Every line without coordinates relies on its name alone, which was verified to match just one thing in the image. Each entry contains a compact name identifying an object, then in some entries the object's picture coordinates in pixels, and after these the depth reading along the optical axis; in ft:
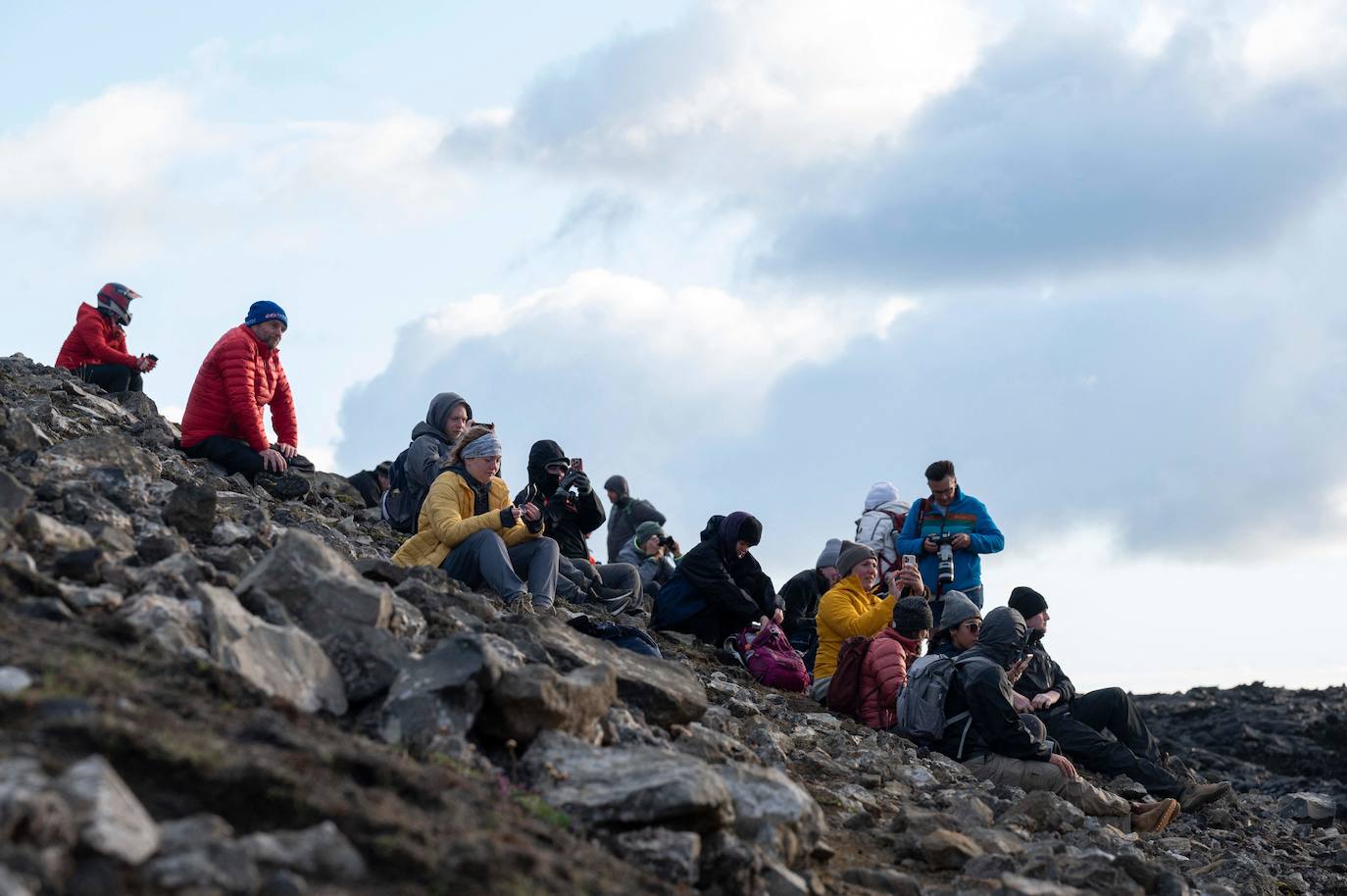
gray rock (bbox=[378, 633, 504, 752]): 26.50
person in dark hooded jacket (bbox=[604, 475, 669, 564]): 70.44
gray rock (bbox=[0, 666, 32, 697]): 21.75
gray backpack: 45.32
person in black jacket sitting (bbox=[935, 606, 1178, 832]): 43.34
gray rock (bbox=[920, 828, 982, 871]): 32.27
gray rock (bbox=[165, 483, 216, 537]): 35.32
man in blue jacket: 52.85
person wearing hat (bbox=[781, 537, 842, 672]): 58.39
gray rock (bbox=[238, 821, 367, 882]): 19.16
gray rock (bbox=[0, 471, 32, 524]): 30.96
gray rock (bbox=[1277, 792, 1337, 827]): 62.95
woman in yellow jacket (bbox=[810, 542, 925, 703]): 48.98
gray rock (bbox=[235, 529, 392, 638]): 29.27
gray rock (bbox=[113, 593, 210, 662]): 26.25
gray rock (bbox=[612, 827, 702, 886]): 24.45
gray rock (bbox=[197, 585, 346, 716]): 26.27
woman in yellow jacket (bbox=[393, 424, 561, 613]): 43.65
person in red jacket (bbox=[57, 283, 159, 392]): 68.44
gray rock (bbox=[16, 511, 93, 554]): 30.04
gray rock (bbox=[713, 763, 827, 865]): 27.89
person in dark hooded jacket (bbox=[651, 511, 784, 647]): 52.95
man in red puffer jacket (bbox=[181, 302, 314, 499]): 52.21
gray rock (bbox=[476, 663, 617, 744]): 27.30
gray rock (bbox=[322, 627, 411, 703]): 27.86
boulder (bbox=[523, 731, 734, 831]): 25.26
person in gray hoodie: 52.95
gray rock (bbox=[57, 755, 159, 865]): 17.95
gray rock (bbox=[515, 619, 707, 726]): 33.58
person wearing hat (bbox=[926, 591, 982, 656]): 46.96
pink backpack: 50.34
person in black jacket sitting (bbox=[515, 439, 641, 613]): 55.36
